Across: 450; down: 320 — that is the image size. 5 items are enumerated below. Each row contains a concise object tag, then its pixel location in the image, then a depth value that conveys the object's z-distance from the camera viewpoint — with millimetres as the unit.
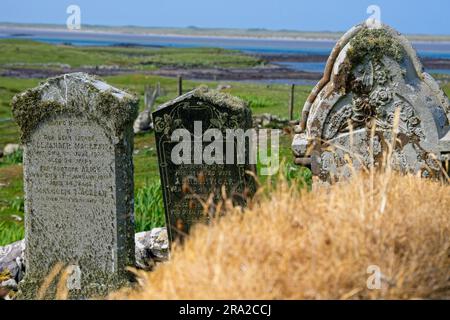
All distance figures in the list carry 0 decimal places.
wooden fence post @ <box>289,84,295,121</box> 24602
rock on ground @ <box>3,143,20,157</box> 19909
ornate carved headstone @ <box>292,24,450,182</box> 8688
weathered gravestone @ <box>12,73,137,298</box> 8320
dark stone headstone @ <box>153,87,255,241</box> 8883
